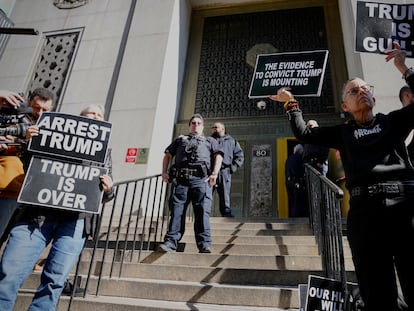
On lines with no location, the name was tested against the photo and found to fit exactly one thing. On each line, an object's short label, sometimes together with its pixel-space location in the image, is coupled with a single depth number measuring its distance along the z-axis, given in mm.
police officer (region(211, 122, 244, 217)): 5395
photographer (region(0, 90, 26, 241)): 2338
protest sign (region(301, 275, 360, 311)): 1970
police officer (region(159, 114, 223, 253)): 3811
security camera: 7902
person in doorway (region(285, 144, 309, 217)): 5391
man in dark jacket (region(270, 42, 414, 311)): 1547
